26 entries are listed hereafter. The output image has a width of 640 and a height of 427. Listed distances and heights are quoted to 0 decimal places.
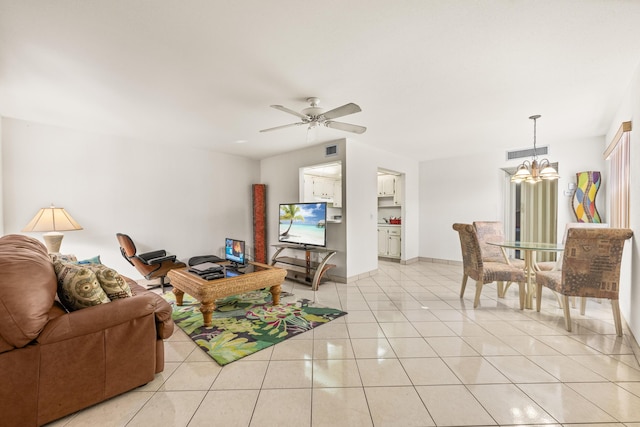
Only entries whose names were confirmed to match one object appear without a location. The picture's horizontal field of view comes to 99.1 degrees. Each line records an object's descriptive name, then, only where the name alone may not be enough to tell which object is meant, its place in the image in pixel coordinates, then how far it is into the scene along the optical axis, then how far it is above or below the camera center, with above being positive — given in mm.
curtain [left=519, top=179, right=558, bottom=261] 5352 -96
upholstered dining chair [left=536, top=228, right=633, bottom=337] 2508 -541
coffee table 2771 -826
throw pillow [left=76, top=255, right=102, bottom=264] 2970 -580
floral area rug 2396 -1199
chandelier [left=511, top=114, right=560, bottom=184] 3514 +453
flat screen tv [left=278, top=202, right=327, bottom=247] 4363 -245
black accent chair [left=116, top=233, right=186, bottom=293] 3885 -759
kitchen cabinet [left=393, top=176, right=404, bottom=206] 6260 +386
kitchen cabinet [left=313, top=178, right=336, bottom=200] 6340 +519
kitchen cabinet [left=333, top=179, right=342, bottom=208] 6891 +464
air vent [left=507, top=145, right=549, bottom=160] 4906 +1038
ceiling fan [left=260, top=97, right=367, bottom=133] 2691 +963
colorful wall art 4305 +183
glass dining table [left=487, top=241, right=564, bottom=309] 3175 -626
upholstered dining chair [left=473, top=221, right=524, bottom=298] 4020 -466
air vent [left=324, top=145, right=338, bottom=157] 4621 +1015
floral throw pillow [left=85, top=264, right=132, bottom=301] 1816 -488
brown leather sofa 1410 -786
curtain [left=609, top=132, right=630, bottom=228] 2803 +289
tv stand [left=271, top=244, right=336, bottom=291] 4229 -945
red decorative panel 5801 -286
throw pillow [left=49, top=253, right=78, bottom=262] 2426 -480
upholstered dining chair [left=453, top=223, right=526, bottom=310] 3297 -759
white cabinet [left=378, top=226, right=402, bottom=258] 6426 -779
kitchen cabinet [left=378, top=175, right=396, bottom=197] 6752 +605
